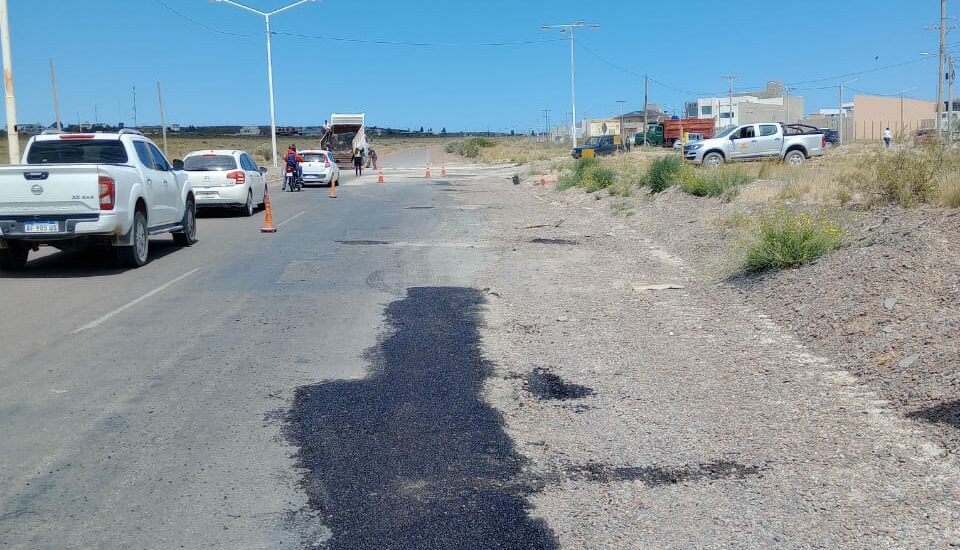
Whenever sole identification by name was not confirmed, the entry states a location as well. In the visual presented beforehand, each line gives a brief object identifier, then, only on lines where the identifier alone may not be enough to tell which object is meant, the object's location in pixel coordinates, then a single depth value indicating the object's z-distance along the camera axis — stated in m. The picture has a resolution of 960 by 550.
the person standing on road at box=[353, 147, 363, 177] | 51.43
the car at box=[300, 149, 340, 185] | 37.03
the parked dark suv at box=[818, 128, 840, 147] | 74.96
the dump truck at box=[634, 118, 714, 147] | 72.25
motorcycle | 34.34
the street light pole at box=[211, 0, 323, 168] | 43.93
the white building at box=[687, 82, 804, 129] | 115.69
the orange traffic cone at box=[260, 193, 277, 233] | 18.34
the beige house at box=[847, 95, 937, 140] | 93.06
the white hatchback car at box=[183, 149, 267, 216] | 22.47
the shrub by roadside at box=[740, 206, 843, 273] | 10.44
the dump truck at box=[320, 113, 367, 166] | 58.84
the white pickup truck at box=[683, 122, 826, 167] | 34.06
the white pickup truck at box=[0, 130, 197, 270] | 12.23
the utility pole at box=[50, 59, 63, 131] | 34.56
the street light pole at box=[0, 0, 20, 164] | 21.42
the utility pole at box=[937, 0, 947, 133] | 48.97
